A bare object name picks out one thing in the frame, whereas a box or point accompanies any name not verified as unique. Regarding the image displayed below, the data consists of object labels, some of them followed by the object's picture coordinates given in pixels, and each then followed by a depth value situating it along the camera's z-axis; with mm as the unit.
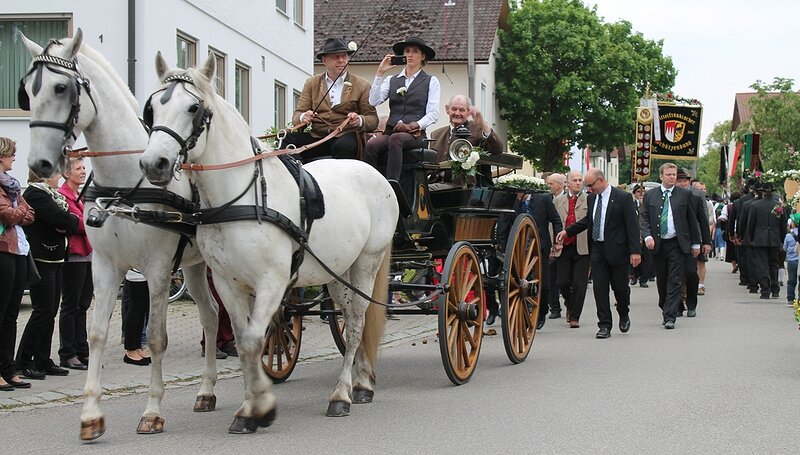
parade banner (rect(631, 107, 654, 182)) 31312
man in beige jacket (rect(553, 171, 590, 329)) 14273
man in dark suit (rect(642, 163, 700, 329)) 14383
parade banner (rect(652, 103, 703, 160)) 32812
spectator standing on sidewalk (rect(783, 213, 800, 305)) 17344
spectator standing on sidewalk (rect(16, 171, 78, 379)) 9289
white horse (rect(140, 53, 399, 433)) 6539
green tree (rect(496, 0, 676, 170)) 49062
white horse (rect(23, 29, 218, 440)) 6668
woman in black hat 9445
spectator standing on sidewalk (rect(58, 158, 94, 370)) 9922
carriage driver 9234
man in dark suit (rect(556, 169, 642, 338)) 13156
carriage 9125
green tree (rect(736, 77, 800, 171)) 47250
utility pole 27969
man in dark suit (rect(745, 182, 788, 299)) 19750
